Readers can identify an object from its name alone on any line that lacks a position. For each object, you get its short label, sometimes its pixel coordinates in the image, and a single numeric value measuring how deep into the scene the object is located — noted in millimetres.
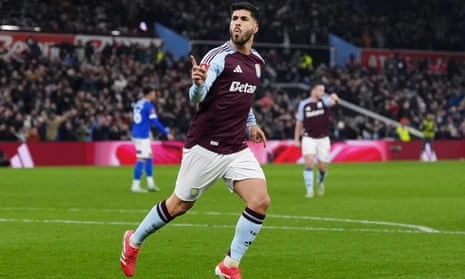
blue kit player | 26641
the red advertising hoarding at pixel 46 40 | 48844
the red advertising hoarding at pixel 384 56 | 62031
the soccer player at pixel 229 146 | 10484
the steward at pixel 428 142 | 49531
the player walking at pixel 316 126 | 25516
